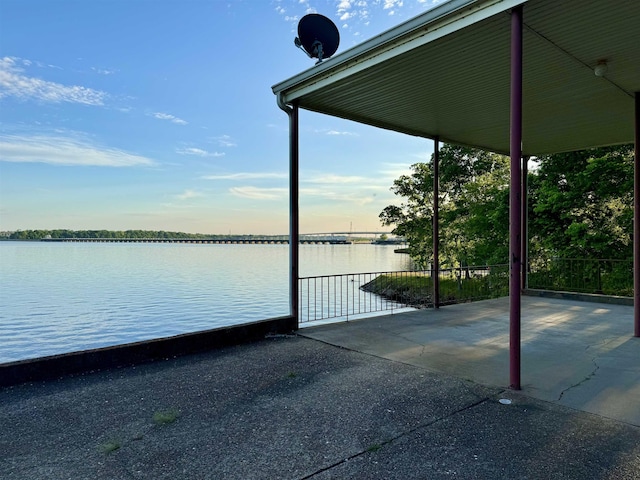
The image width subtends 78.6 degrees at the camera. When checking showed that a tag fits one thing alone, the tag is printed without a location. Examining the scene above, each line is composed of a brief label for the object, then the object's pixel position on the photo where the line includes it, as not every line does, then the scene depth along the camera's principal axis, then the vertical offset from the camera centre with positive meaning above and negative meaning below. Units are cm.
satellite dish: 506 +268
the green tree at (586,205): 984 +95
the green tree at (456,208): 1480 +138
